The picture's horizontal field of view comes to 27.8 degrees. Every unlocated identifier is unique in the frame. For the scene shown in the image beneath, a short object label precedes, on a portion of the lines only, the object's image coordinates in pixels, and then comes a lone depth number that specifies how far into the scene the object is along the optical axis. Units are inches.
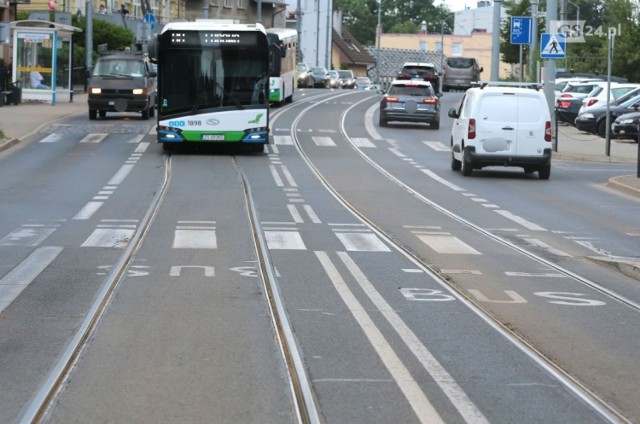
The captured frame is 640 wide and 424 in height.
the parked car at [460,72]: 3038.9
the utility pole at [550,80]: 1337.4
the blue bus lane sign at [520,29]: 1733.5
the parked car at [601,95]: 1691.7
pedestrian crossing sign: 1299.2
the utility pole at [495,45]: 2091.5
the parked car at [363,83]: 4041.3
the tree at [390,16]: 7111.2
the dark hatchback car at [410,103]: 1702.8
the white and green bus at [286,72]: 2047.2
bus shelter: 1866.4
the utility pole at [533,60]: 1963.5
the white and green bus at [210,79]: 1158.3
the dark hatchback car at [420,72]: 2502.5
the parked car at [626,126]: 1542.8
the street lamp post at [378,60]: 4606.3
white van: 1044.5
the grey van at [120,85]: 1668.3
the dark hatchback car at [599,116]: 1615.4
